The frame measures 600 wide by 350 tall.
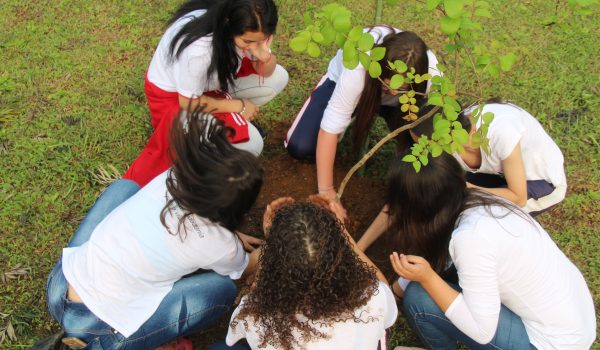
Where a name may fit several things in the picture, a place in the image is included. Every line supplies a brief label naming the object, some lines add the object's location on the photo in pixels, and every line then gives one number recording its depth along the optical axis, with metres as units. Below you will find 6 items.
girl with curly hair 1.60
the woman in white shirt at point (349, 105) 2.26
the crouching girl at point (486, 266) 1.83
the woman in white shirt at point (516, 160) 2.23
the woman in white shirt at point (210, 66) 2.34
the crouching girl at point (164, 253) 1.75
